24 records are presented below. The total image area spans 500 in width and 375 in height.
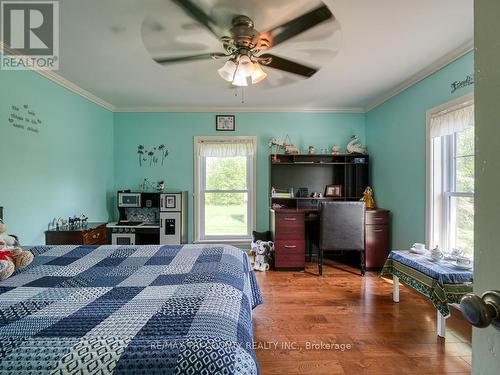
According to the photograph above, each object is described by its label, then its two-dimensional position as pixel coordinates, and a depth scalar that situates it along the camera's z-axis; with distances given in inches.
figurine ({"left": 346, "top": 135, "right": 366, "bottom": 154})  160.4
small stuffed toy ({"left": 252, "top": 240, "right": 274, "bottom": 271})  139.4
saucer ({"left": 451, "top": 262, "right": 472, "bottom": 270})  77.2
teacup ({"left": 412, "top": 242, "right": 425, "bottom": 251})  96.0
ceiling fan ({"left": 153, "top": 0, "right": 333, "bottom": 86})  60.3
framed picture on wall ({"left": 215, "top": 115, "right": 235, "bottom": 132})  163.3
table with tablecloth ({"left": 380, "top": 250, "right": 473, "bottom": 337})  72.8
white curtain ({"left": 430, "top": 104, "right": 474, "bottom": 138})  88.4
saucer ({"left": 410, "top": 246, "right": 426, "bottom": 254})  94.9
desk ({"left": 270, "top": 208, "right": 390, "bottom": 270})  137.3
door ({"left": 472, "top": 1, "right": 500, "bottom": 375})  18.1
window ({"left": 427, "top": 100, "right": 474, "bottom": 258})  93.7
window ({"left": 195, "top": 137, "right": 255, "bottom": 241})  166.1
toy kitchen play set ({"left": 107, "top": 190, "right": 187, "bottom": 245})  143.3
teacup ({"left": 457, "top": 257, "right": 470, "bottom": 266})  79.0
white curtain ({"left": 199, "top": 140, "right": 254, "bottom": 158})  162.9
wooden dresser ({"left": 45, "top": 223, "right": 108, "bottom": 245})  109.7
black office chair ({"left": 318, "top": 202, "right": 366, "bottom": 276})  132.1
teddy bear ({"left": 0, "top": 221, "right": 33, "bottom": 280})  55.8
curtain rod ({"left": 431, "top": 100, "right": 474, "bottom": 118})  87.5
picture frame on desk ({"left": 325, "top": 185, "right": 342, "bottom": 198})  161.9
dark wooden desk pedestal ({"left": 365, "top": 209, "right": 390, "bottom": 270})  135.9
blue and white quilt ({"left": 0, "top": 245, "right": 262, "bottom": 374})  31.0
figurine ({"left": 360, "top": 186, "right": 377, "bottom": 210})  149.8
